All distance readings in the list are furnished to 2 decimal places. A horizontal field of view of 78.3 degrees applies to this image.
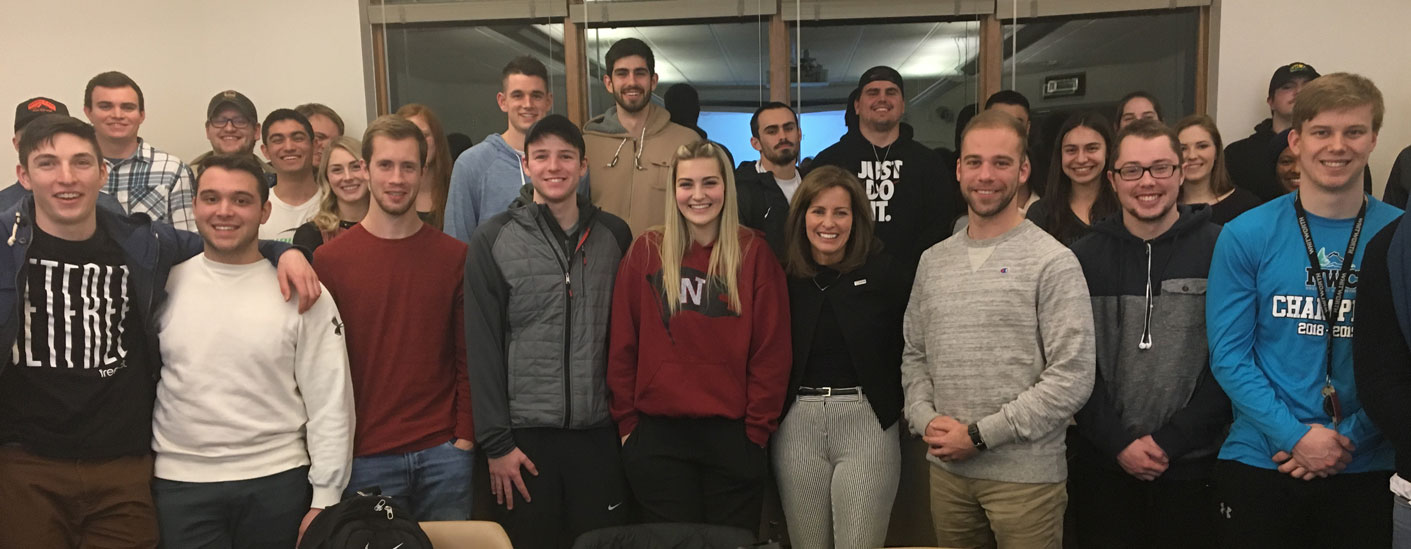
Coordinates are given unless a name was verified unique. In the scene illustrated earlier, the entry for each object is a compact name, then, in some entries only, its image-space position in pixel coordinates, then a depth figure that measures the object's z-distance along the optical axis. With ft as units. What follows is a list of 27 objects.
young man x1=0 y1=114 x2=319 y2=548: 7.30
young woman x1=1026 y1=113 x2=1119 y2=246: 9.88
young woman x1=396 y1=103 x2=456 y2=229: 11.44
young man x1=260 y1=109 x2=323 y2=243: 11.56
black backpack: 6.54
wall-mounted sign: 15.67
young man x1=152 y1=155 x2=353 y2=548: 7.55
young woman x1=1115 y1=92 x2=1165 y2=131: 12.55
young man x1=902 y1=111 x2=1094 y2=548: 7.48
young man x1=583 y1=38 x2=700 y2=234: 11.18
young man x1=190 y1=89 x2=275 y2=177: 12.83
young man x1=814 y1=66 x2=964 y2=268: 11.79
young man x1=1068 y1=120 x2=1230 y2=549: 7.80
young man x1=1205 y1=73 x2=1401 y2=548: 6.93
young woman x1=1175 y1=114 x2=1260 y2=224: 10.56
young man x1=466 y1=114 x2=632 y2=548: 8.27
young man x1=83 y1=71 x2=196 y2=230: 10.88
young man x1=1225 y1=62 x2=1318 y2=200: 13.76
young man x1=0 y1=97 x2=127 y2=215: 9.77
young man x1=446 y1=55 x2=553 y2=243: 10.67
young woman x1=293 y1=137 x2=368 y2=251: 10.23
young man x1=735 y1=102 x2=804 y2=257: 11.04
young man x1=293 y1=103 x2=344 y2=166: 14.74
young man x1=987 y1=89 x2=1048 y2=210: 12.03
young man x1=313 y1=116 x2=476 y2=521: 8.15
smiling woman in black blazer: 8.09
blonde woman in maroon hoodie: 8.12
